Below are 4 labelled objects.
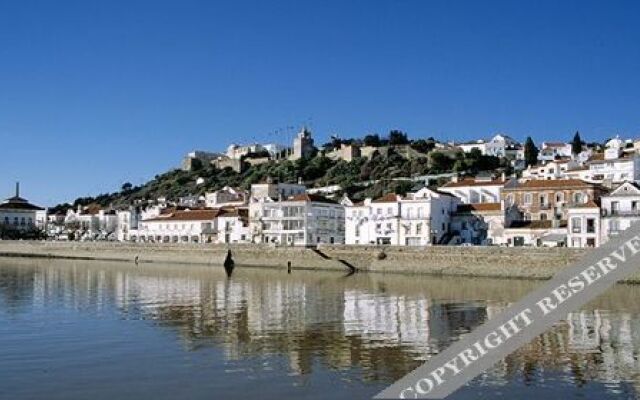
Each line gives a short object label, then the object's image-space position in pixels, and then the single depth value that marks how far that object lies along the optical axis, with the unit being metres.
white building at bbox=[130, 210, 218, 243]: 88.19
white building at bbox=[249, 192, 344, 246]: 79.62
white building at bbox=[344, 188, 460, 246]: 68.88
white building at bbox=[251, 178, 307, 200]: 95.44
